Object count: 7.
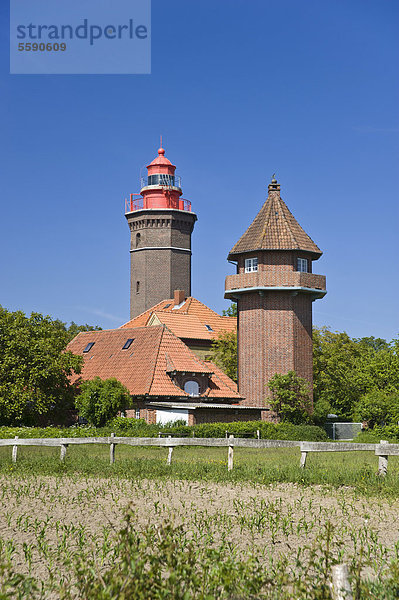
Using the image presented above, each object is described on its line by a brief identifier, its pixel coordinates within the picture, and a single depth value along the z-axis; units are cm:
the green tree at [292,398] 4731
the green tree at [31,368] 4365
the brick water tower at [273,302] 4900
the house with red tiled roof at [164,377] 4453
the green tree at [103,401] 4328
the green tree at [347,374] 5712
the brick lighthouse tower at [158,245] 7031
